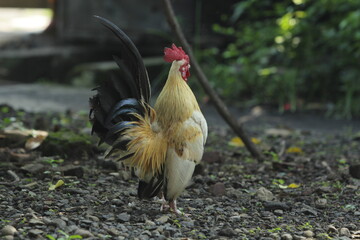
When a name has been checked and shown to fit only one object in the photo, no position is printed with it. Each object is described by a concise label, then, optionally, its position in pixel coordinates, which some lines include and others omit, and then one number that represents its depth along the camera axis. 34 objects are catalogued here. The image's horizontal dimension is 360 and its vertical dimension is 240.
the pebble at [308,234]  6.95
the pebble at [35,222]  6.52
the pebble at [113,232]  6.48
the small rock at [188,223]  7.08
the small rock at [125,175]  9.07
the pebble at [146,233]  6.61
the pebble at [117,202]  7.73
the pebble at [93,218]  6.91
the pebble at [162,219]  7.13
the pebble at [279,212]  7.81
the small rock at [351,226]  7.38
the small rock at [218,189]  8.51
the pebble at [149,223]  6.97
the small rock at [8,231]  6.12
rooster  7.25
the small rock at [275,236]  6.80
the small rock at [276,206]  7.94
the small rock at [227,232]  6.77
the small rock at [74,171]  8.80
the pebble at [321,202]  8.16
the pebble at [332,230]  7.19
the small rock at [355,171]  9.59
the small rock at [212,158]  10.29
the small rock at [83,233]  6.29
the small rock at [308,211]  7.85
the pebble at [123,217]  7.02
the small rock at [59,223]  6.51
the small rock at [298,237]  6.80
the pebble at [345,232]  7.11
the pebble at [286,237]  6.79
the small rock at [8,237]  5.98
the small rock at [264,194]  8.41
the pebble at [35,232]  6.18
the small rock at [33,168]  8.81
